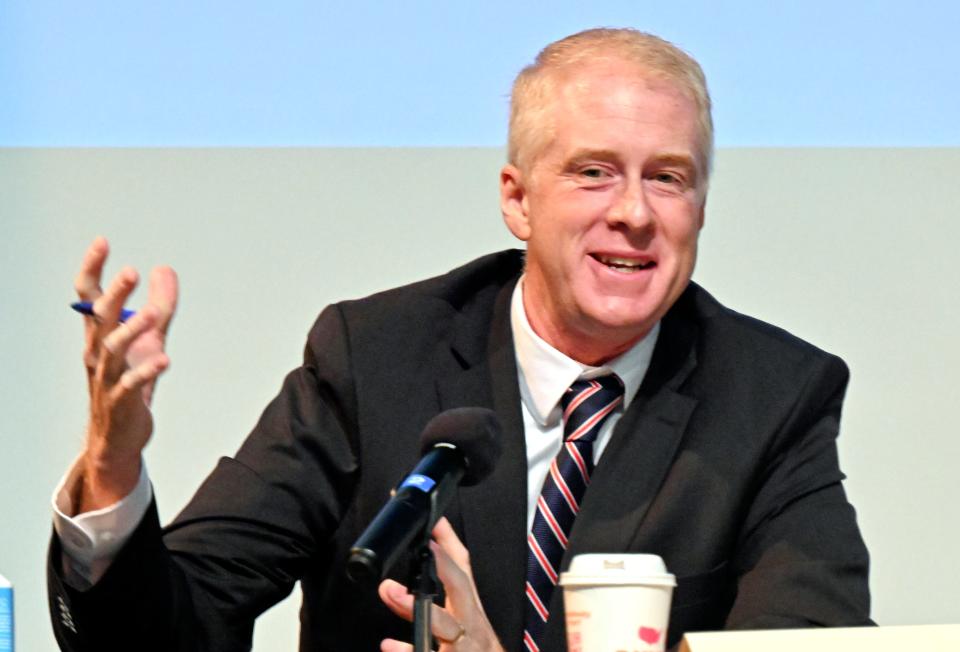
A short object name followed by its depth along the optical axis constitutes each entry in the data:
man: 4.46
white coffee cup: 4.07
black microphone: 3.98
